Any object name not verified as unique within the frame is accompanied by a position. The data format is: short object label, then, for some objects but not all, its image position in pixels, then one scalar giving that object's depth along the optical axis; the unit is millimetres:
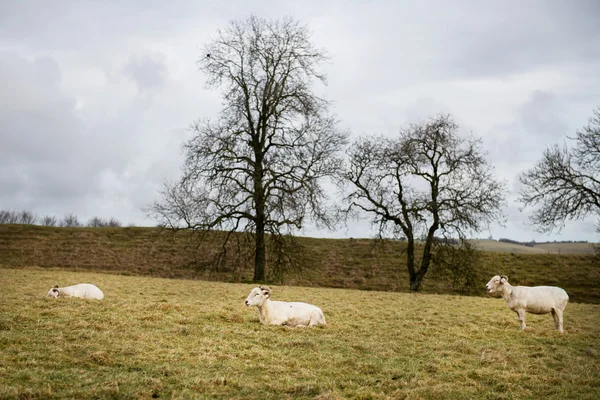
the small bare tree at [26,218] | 93462
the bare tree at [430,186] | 30812
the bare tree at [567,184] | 31516
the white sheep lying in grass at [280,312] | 12805
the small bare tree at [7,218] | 94925
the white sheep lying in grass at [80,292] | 15611
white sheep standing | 13859
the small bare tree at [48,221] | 86469
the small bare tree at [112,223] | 93925
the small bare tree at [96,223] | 93250
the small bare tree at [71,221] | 89281
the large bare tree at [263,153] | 31047
